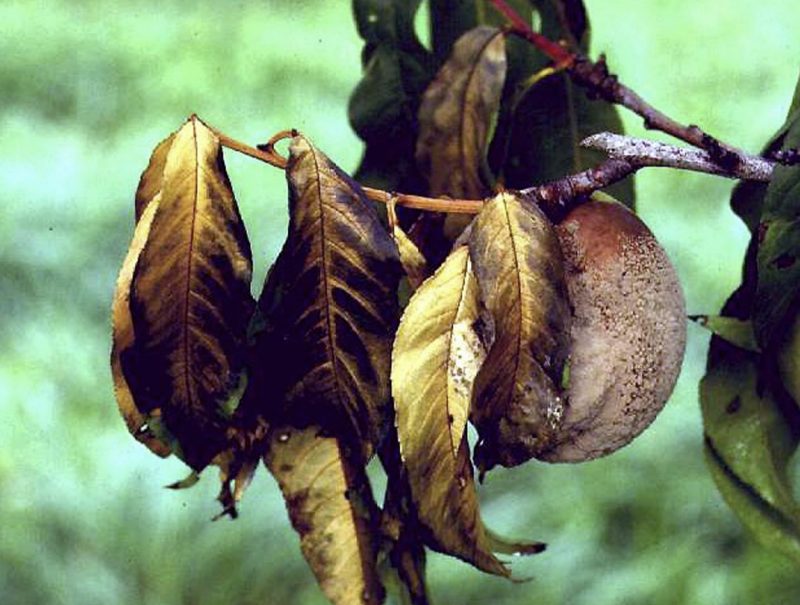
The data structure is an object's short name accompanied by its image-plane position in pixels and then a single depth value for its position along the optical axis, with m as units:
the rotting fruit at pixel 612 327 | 0.73
